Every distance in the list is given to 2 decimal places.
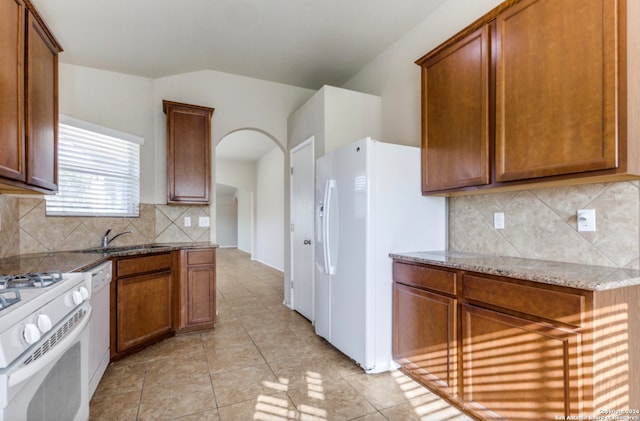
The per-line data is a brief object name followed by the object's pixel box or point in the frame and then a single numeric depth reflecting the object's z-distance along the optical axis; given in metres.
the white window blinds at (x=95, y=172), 2.98
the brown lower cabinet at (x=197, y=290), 3.21
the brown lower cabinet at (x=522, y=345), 1.37
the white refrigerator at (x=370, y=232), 2.39
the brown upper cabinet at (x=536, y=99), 1.46
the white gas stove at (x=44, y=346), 1.00
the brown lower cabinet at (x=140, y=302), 2.55
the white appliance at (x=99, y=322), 2.02
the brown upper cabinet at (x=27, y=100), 1.63
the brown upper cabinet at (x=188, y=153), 3.43
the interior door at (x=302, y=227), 3.60
